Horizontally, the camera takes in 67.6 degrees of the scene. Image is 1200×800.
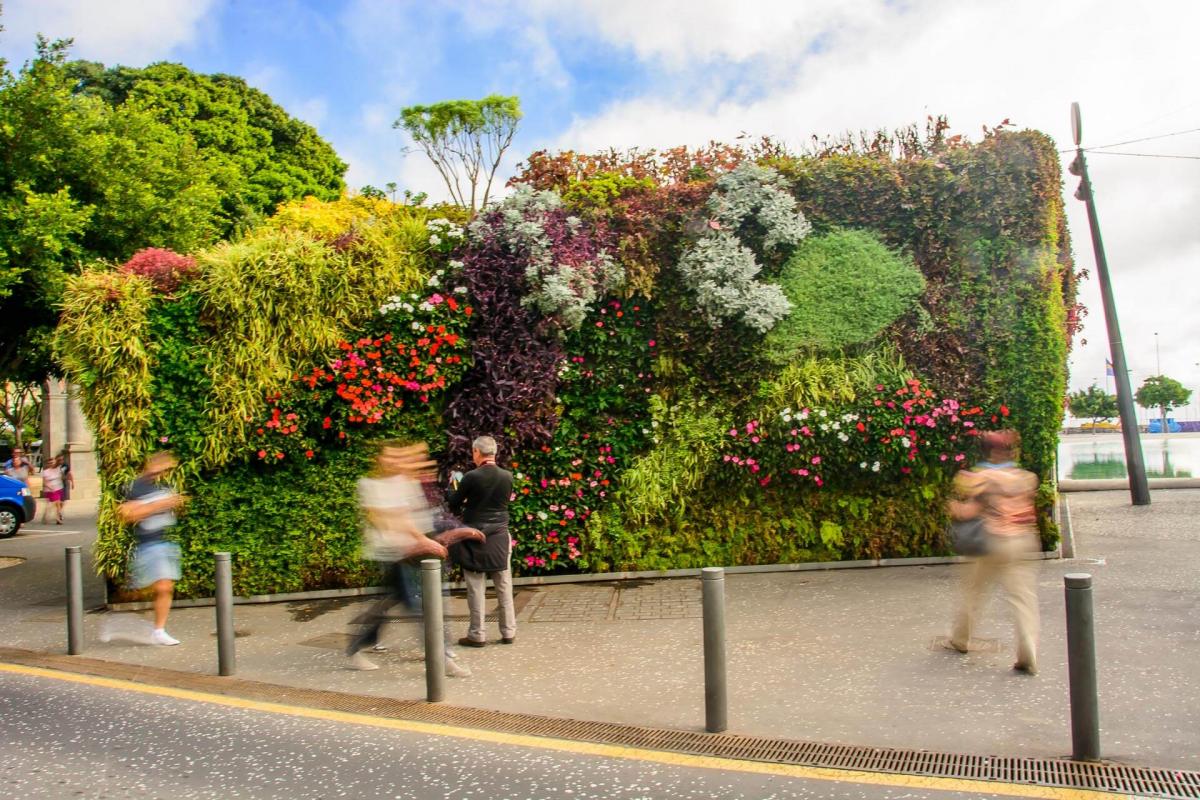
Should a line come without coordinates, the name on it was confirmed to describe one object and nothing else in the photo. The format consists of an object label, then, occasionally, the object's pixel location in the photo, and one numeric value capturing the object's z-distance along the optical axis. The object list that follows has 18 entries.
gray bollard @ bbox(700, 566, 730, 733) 5.19
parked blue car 18.55
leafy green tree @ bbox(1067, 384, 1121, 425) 91.11
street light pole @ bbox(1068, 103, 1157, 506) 14.99
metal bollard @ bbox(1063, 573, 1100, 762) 4.53
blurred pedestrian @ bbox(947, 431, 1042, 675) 6.02
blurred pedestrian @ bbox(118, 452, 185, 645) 8.01
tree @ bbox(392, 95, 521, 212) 26.88
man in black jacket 7.22
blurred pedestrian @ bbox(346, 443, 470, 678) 6.87
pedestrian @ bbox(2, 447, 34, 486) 25.62
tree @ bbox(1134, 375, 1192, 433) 94.62
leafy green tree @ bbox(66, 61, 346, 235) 26.59
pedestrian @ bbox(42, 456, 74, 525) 20.84
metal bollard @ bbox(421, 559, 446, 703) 5.99
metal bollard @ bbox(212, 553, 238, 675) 6.90
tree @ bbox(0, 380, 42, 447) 39.19
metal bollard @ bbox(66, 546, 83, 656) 7.77
